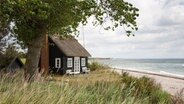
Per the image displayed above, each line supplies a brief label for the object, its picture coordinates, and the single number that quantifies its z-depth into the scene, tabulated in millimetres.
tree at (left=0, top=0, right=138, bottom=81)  6243
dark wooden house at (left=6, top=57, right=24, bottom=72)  10578
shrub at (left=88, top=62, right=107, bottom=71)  16669
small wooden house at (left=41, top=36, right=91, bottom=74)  13475
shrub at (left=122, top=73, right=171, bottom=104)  4658
